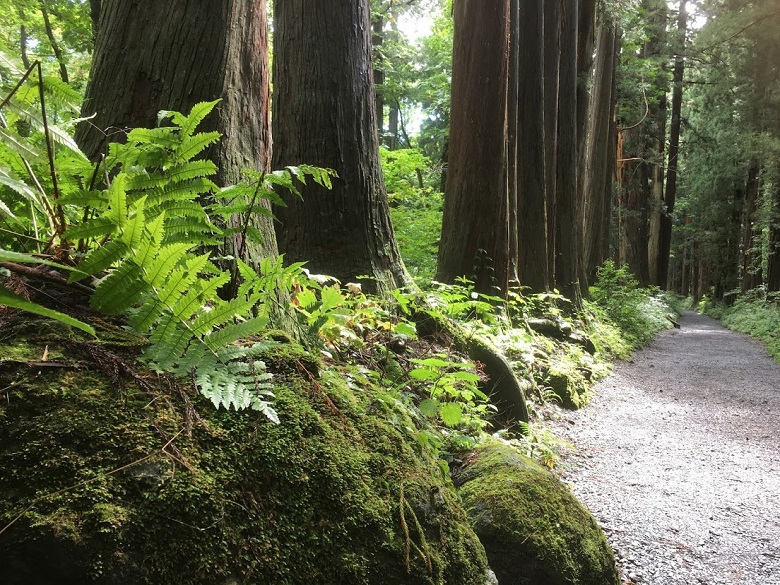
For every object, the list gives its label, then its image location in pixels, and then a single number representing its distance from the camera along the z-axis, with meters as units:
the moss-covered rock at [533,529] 2.53
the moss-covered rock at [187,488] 1.10
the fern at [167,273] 1.48
